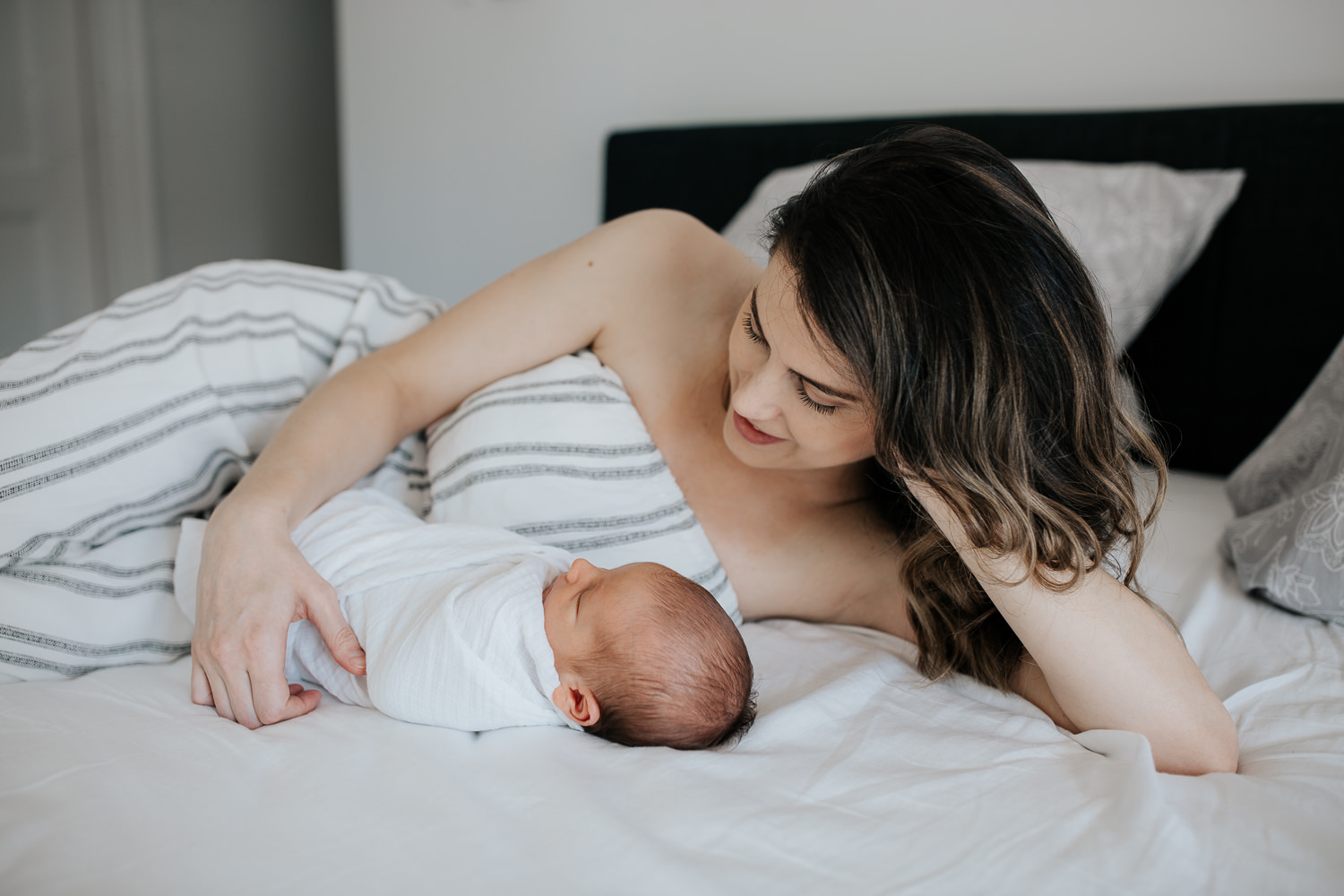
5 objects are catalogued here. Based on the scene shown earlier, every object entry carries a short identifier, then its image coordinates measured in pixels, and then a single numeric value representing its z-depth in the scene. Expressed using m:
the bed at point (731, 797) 0.61
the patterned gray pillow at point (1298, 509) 1.07
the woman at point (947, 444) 0.82
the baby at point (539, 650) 0.82
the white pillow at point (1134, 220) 1.57
